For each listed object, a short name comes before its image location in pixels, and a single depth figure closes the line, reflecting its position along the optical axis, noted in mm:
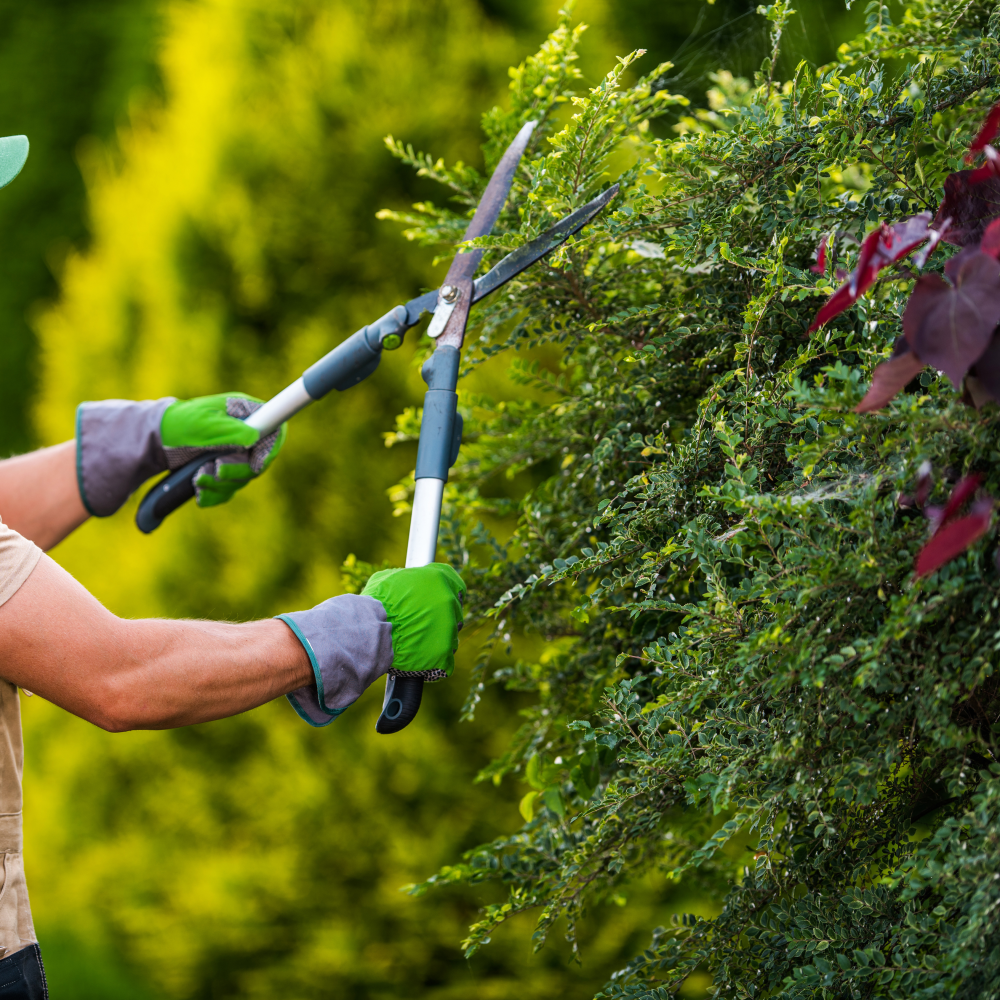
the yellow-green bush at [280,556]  7526
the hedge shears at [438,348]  6677
